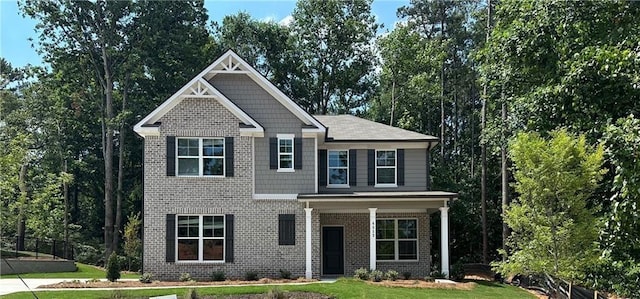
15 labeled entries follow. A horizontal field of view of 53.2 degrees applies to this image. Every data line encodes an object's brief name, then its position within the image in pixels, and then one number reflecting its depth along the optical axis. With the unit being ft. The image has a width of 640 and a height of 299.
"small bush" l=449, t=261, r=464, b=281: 78.43
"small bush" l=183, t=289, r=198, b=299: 54.02
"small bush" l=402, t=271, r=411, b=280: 74.14
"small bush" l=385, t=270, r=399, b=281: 71.26
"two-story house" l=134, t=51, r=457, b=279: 73.56
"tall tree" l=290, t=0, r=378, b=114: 141.38
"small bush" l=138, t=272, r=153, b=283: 69.26
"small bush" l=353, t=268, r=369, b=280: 70.49
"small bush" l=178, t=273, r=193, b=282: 71.10
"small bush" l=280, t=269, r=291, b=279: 72.69
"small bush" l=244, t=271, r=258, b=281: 71.72
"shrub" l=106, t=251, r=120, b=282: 68.90
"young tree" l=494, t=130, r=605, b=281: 47.78
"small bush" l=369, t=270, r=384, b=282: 69.72
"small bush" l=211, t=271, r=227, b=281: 71.26
